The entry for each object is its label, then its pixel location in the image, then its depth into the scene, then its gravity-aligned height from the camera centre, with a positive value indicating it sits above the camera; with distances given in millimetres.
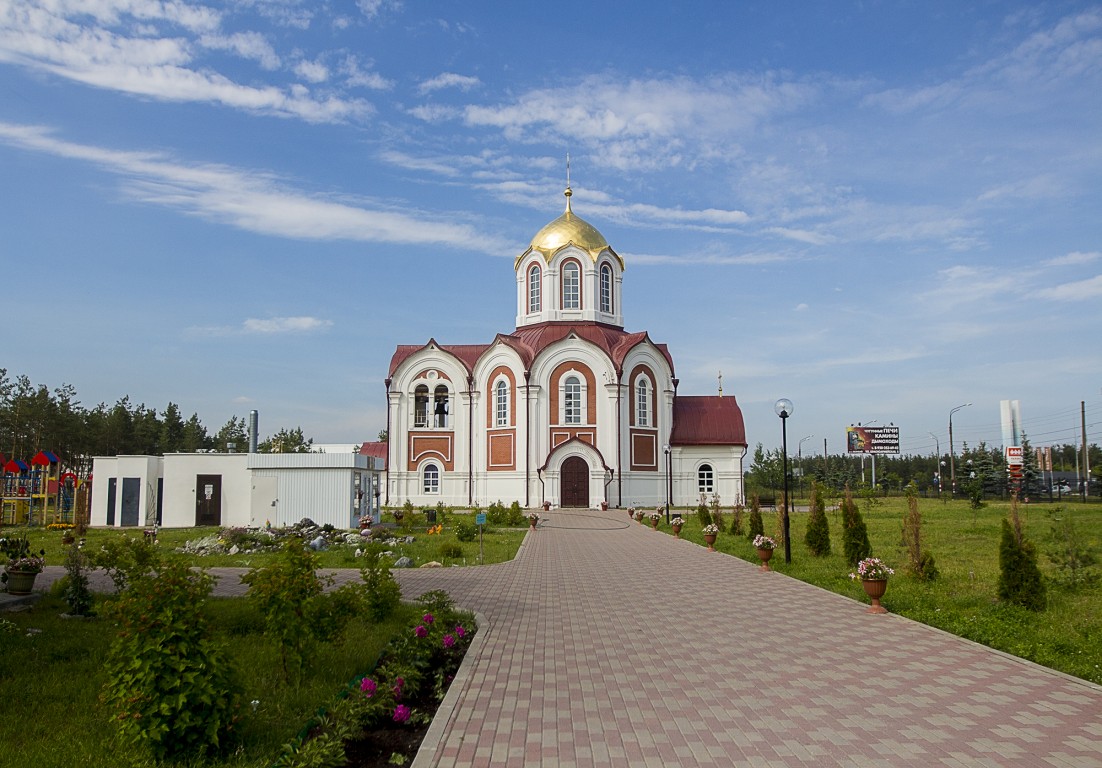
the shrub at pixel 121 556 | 11191 -1234
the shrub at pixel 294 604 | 6805 -1135
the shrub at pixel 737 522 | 24500 -1683
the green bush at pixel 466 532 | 22125 -1747
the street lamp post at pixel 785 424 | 16188 +885
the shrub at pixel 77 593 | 10195 -1534
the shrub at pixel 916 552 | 13125 -1403
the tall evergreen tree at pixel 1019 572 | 10594 -1404
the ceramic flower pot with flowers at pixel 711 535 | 19344 -1604
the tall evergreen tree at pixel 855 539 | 14961 -1332
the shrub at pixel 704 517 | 24922 -1518
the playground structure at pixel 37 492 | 28984 -883
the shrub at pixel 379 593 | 9727 -1478
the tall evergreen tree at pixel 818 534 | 17656 -1467
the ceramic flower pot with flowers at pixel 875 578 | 10508 -1450
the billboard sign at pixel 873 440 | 71875 +2363
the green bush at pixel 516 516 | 29062 -1685
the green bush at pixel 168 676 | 4867 -1245
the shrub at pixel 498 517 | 29234 -1726
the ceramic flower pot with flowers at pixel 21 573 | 10970 -1373
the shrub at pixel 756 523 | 19984 -1362
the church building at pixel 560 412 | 39812 +2905
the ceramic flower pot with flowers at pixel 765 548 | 15164 -1504
